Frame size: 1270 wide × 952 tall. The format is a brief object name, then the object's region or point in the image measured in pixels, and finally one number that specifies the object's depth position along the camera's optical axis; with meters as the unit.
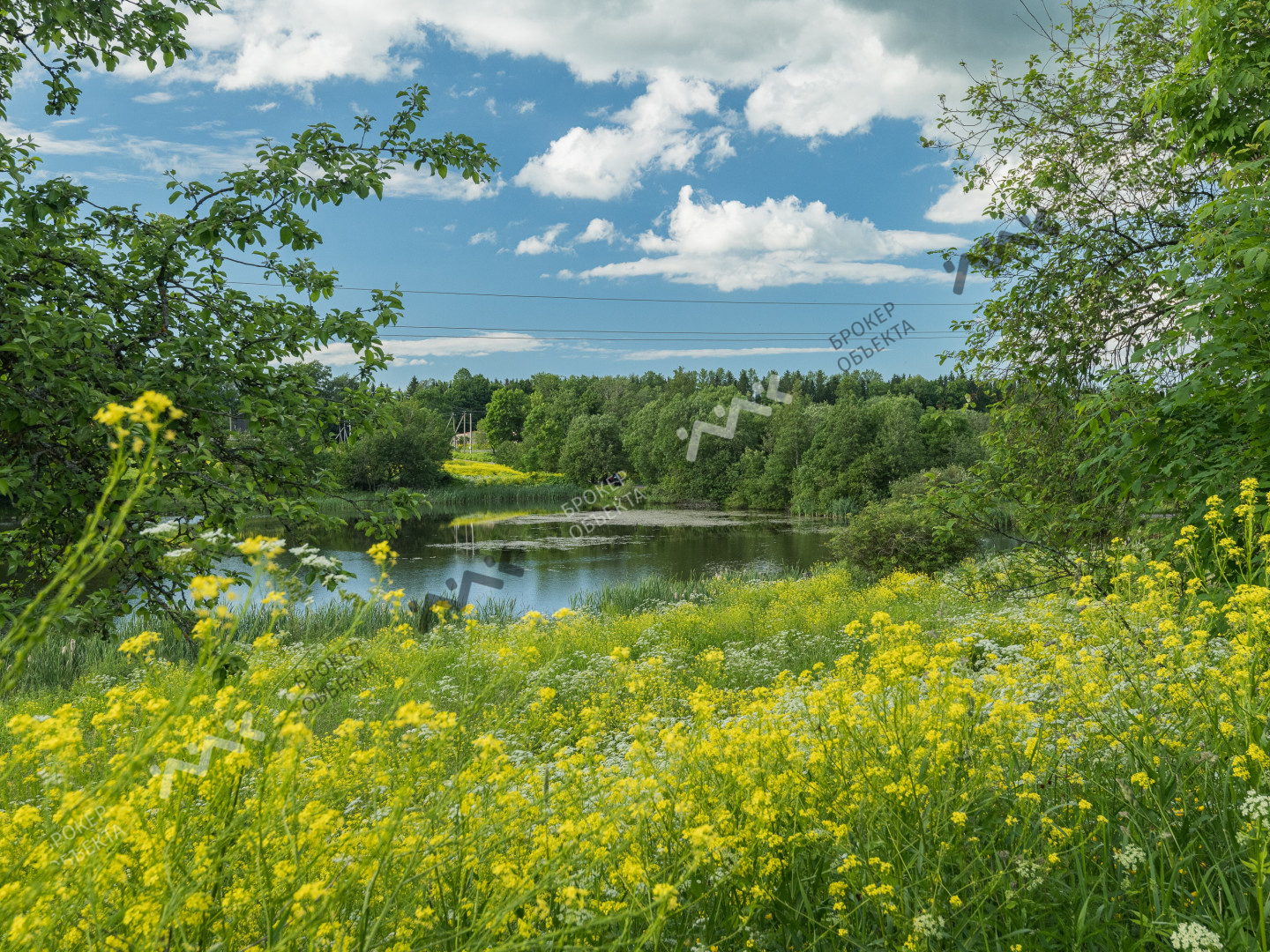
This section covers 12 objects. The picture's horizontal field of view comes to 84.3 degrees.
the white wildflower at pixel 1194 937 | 1.55
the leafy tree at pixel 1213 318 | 3.43
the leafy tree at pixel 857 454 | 37.53
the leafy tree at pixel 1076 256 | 6.39
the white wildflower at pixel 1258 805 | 1.61
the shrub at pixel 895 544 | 15.02
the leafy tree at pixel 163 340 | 3.30
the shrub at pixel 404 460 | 41.00
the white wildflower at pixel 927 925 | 1.67
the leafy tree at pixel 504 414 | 70.88
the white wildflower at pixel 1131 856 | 1.89
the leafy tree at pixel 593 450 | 50.47
